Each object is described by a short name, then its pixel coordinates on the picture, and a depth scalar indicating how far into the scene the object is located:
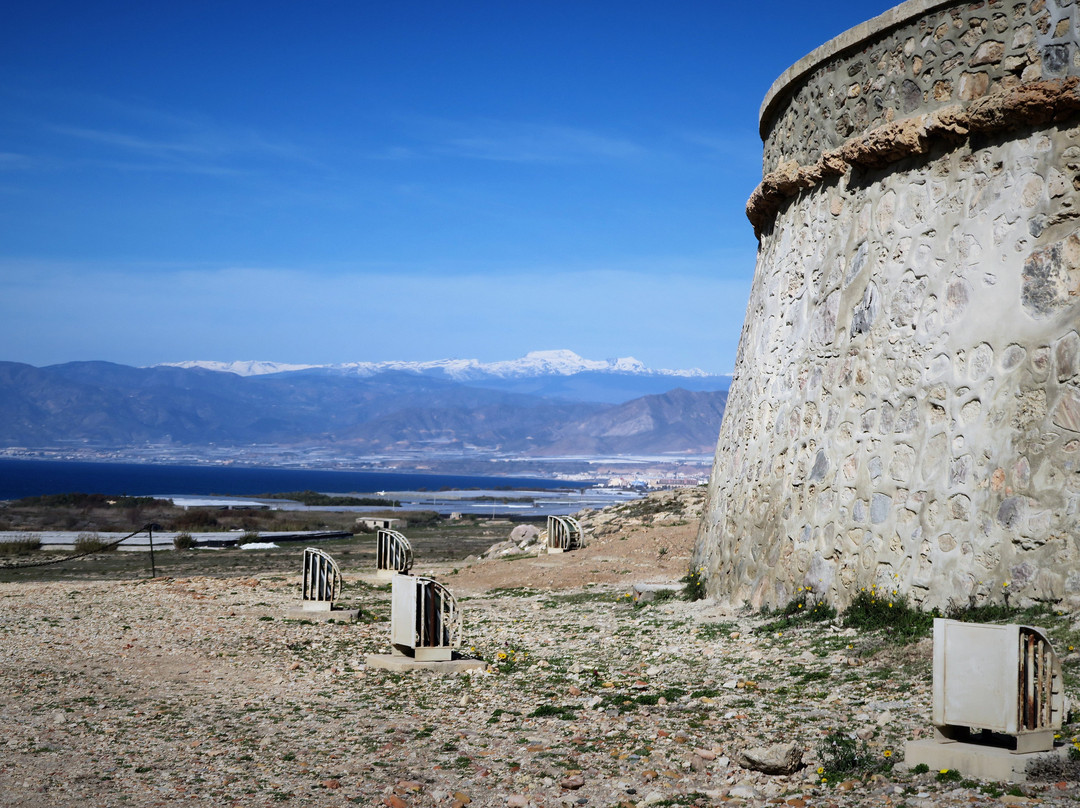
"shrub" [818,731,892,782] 6.41
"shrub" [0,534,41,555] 34.59
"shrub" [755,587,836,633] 10.55
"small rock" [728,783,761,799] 6.27
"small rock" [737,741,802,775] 6.51
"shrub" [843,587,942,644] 9.16
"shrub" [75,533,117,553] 35.35
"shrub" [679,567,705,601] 13.70
